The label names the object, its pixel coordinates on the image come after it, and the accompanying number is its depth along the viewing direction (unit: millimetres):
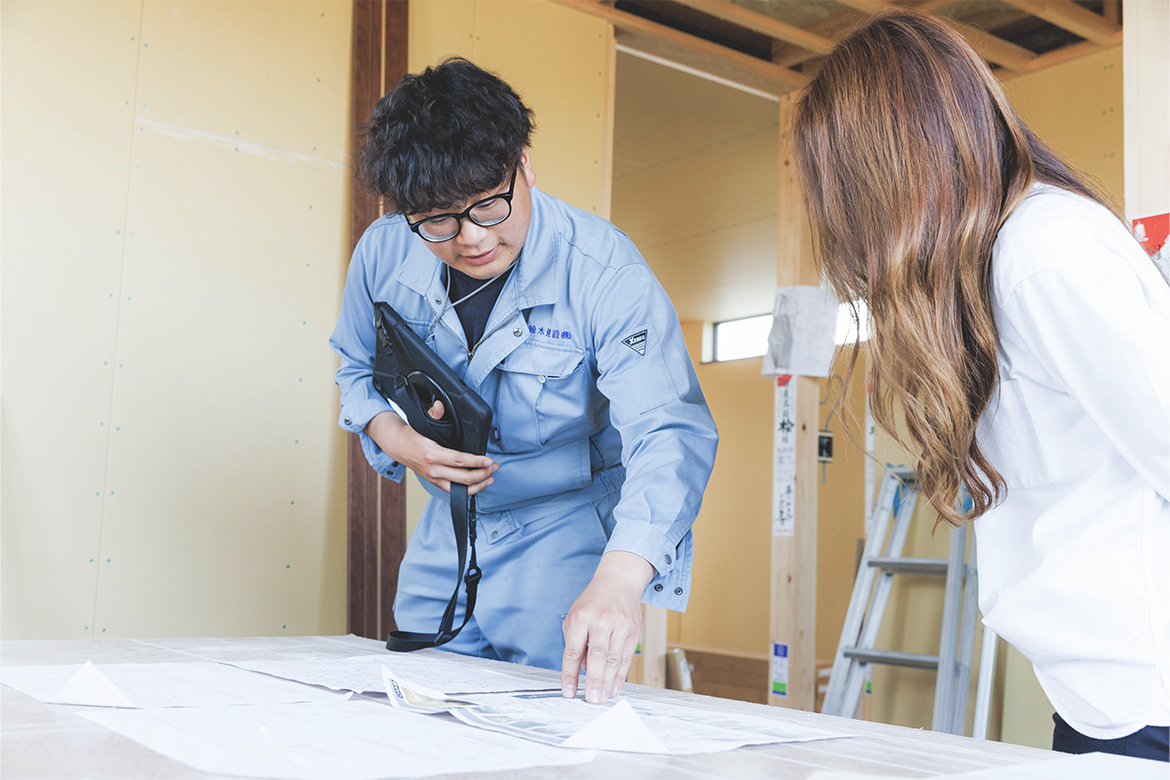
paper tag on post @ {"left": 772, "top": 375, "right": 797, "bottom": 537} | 3768
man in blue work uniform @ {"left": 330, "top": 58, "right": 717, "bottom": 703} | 1398
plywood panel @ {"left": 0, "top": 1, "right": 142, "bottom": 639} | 2398
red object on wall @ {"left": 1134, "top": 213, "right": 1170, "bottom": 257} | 1665
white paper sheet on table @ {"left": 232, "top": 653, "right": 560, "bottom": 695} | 1123
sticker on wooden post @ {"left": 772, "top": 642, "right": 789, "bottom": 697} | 3707
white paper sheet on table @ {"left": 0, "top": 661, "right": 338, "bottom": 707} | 931
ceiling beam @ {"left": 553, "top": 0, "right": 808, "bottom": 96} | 3531
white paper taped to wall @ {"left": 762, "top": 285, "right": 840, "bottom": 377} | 3746
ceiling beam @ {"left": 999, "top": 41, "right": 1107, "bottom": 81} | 3721
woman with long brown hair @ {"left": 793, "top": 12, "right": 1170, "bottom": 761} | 884
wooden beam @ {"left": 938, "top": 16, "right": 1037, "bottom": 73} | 3711
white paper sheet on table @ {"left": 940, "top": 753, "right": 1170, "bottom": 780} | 729
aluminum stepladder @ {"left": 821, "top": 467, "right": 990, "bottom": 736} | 2971
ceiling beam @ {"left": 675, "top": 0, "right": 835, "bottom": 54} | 3371
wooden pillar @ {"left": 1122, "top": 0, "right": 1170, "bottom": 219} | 1703
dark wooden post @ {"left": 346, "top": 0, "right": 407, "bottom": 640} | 2799
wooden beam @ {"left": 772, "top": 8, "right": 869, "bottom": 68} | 3617
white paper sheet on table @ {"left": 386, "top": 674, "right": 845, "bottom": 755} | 814
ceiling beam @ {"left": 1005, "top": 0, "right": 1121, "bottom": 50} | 3297
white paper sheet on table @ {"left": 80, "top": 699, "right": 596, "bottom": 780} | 678
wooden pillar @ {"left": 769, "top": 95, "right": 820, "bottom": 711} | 3717
